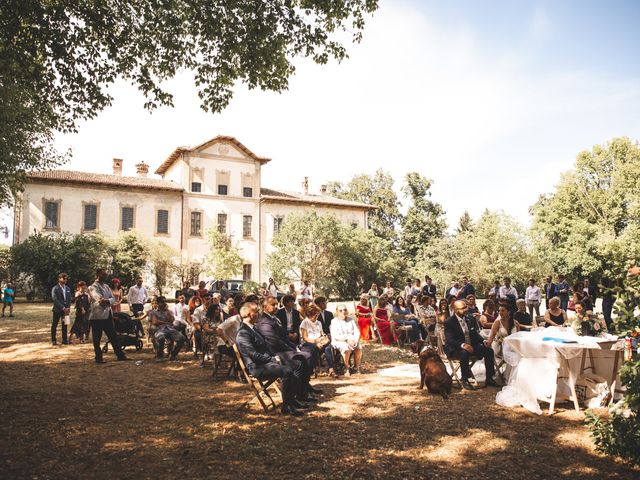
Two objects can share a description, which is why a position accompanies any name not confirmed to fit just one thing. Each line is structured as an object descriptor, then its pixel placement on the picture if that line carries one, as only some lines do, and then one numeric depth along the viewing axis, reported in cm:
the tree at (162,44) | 715
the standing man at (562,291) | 1565
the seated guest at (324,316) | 925
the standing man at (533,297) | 1648
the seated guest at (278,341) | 663
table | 598
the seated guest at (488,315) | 998
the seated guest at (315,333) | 837
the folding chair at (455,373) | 758
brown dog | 690
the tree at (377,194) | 5416
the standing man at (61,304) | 1120
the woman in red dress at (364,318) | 1280
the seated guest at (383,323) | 1255
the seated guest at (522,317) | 940
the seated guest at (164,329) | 987
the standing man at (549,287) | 1627
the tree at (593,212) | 3556
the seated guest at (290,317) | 892
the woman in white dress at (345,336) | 878
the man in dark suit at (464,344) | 752
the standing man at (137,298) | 1313
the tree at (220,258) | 3309
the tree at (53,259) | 2697
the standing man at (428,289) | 1627
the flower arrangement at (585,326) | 866
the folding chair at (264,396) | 594
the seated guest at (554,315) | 948
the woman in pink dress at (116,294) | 1202
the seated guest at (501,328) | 796
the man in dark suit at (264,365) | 603
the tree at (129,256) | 2919
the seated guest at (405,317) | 1230
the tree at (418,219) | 5044
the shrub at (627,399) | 409
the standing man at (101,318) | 927
